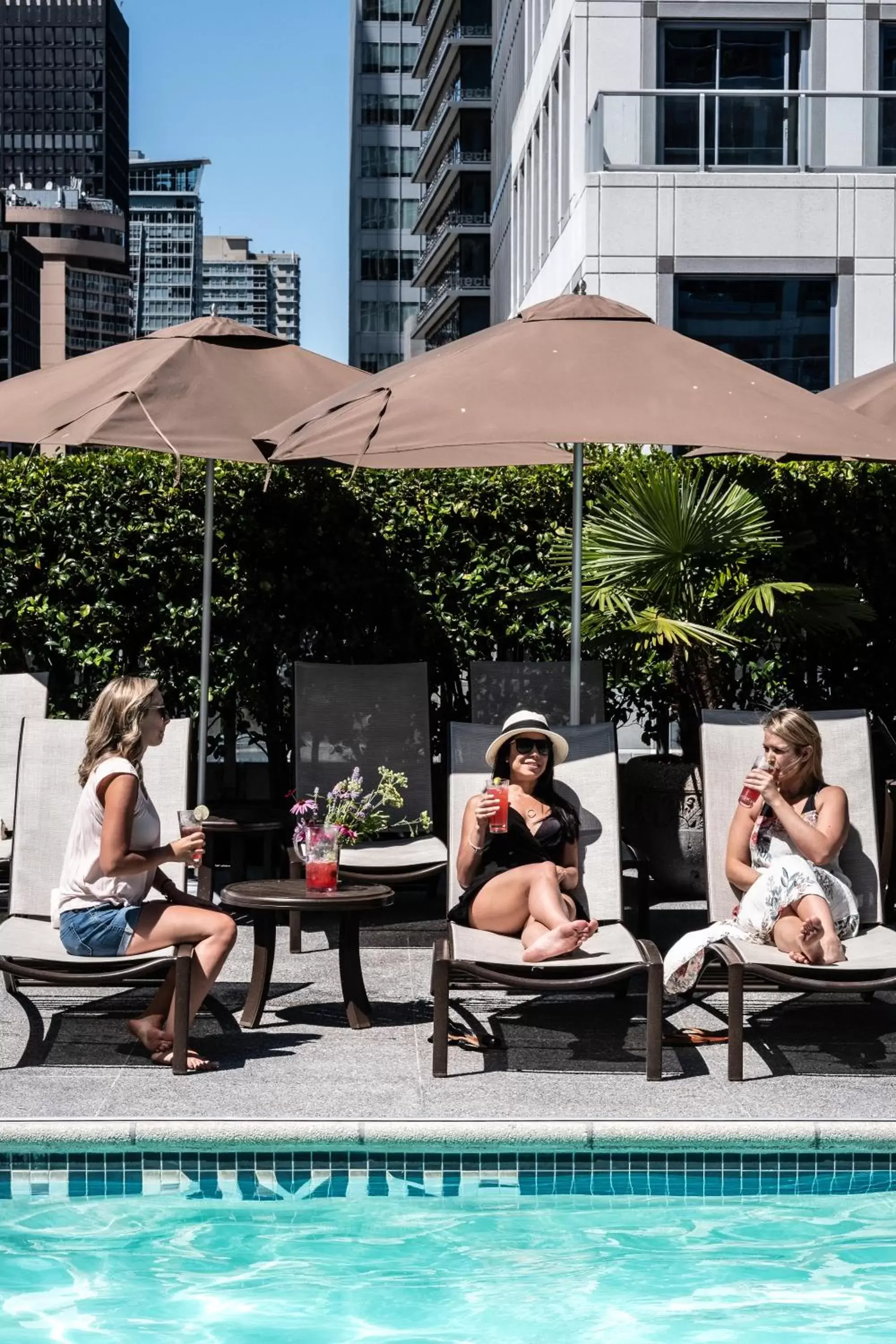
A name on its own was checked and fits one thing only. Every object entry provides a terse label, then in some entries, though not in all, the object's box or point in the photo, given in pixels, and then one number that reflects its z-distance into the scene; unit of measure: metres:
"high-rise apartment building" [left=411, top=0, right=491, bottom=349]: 65.25
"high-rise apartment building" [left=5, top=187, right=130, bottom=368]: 179.62
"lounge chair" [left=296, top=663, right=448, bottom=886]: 8.98
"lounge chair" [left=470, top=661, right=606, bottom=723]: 9.17
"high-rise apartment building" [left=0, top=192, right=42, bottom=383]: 158.38
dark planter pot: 9.17
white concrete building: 20.06
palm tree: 8.89
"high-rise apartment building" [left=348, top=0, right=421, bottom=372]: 109.81
